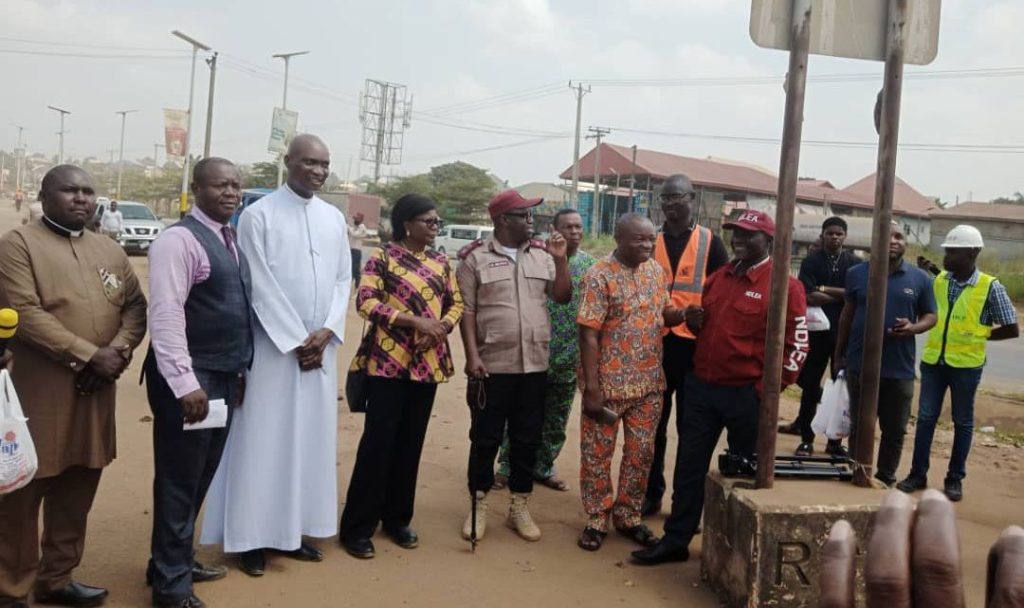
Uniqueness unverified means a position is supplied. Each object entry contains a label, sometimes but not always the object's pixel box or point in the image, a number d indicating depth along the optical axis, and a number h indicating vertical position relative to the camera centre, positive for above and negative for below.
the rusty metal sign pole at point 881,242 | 3.71 +0.44
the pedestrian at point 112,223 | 20.84 +1.25
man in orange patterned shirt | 4.41 -0.26
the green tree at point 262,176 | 55.12 +7.36
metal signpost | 3.61 +1.24
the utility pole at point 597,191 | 36.33 +5.39
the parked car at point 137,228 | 23.97 +1.37
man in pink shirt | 3.36 -0.30
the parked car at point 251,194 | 14.36 +1.70
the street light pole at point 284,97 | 26.61 +7.25
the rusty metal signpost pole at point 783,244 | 3.60 +0.37
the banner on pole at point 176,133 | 31.38 +5.48
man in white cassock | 3.96 -0.49
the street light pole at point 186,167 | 26.36 +3.96
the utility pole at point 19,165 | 81.88 +10.14
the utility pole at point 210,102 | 27.72 +5.92
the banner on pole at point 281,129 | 23.73 +4.50
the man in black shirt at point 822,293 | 6.57 +0.29
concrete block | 3.49 -0.90
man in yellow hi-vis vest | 5.69 +0.00
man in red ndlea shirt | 4.07 -0.19
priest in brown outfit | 3.21 -0.39
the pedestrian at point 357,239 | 14.55 +1.05
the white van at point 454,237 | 35.88 +2.78
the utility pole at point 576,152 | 36.73 +7.23
